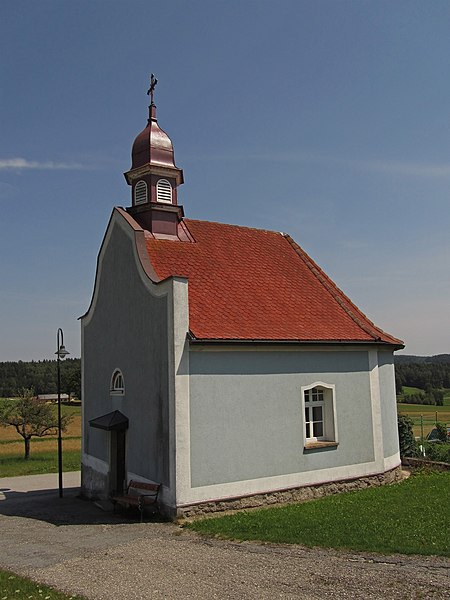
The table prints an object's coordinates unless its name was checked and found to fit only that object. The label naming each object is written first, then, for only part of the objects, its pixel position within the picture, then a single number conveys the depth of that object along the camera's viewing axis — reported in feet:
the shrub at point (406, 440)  73.51
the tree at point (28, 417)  112.78
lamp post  63.44
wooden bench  43.11
